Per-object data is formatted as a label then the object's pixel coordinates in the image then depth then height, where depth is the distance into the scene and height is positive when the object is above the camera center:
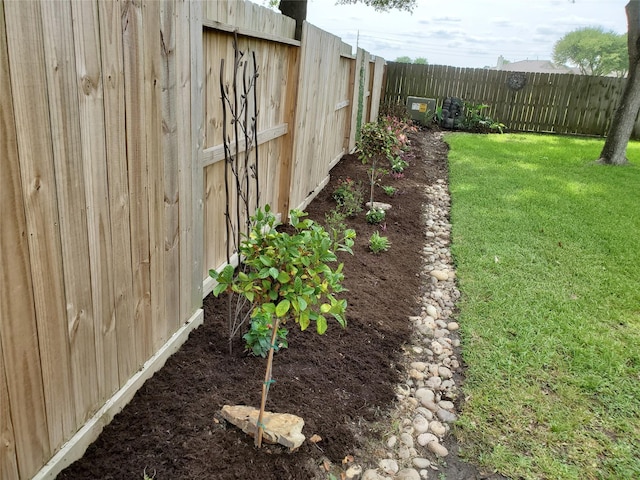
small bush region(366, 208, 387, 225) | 5.43 -1.34
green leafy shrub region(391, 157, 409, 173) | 7.78 -1.13
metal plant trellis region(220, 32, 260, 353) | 3.04 -0.61
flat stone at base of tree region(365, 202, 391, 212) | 5.88 -1.35
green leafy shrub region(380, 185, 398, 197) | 6.55 -1.28
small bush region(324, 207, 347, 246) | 4.85 -1.36
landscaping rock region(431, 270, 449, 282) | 4.31 -1.54
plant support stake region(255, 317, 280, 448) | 2.07 -1.27
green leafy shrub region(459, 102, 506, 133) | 14.20 -0.65
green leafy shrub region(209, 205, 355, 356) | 1.90 -0.74
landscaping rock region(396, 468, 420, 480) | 2.19 -1.65
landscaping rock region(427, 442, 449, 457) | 2.36 -1.66
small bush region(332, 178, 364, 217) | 5.60 -1.28
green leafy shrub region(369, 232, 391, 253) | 4.62 -1.40
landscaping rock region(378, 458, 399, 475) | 2.21 -1.65
